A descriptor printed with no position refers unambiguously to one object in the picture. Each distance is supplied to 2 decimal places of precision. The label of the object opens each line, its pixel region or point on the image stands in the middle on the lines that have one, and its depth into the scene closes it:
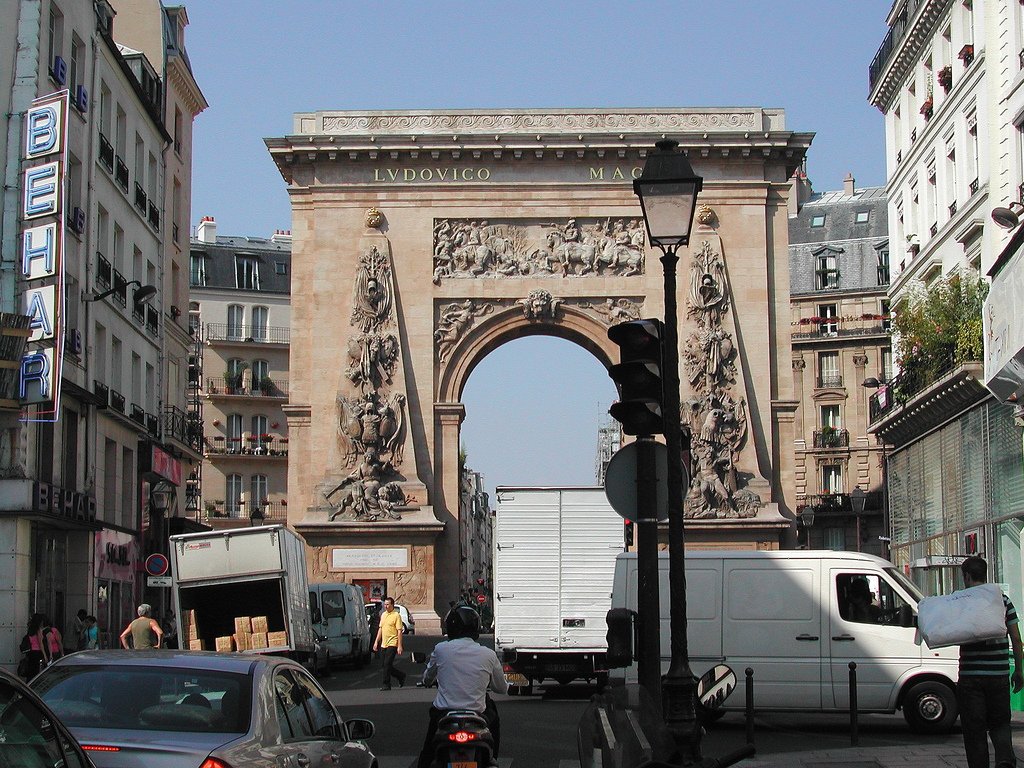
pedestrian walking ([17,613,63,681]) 24.70
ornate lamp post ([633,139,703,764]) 10.68
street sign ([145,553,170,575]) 28.06
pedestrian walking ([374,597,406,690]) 25.78
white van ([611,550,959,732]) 17.66
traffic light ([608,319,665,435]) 10.35
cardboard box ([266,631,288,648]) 26.58
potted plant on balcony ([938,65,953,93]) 33.35
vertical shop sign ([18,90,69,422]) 26.20
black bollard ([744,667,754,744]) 15.73
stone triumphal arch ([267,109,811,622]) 42.91
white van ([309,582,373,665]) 34.59
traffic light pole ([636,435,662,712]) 10.13
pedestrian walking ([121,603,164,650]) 23.20
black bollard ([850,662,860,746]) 15.70
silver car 7.20
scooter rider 10.26
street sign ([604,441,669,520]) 10.60
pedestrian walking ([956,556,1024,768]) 11.09
